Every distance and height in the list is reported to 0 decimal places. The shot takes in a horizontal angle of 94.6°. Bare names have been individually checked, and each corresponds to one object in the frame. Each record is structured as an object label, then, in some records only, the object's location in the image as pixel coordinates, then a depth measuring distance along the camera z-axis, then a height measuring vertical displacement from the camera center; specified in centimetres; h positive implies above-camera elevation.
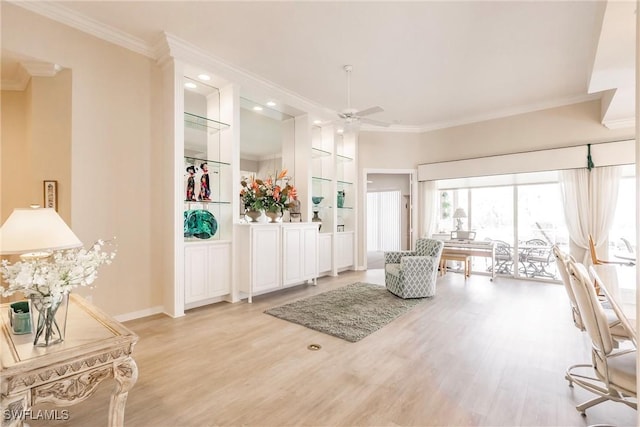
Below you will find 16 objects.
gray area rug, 338 -132
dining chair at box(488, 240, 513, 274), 619 -95
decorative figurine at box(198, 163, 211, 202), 418 +37
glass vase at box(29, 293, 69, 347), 138 -52
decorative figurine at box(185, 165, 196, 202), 401 +38
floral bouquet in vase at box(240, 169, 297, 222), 461 +25
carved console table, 121 -70
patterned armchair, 451 -99
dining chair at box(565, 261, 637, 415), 168 -88
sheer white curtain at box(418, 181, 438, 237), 686 +7
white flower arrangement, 133 -30
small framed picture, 332 +20
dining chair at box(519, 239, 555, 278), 577 -91
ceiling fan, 394 +134
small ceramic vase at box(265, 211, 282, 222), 479 -5
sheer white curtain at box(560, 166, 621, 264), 490 +16
